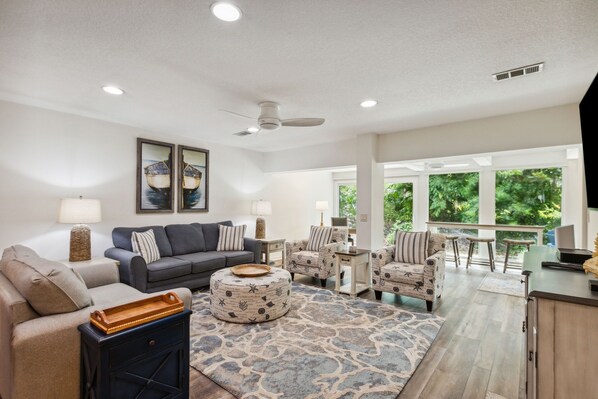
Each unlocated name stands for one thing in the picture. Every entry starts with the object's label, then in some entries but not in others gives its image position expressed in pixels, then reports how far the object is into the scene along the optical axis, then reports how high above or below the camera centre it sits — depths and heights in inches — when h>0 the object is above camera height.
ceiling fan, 126.6 +36.8
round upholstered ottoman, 124.8 -43.4
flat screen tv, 72.0 +18.1
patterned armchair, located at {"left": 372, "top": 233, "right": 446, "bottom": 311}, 141.3 -37.0
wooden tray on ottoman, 137.8 -34.9
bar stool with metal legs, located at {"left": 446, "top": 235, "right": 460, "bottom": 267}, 234.8 -35.0
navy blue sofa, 142.3 -33.4
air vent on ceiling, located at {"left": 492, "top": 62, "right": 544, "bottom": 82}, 95.8 +45.7
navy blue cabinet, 58.2 -35.3
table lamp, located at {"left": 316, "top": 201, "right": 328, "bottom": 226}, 299.0 -4.4
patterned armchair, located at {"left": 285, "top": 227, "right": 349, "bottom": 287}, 182.5 -36.9
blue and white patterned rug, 83.1 -53.4
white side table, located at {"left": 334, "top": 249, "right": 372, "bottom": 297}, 163.9 -39.9
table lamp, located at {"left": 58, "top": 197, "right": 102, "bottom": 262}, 135.1 -9.0
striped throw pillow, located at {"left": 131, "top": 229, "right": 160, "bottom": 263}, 153.2 -24.5
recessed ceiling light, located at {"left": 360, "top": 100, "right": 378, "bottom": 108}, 129.4 +45.6
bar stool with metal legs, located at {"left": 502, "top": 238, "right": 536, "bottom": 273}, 207.1 -29.1
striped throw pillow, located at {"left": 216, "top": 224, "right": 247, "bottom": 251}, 195.9 -25.6
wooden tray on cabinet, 61.1 -26.3
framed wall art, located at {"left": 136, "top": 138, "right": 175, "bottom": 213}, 177.5 +15.6
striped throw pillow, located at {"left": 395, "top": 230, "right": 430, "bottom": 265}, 161.5 -25.8
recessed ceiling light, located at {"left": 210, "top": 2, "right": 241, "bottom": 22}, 66.4 +45.5
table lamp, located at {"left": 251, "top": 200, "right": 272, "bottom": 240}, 230.4 -8.6
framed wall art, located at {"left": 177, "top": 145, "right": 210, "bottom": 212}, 197.2 +15.5
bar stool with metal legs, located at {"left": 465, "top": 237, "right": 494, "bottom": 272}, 221.1 -34.2
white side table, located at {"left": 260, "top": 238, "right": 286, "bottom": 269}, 212.5 -34.0
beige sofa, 57.9 -27.7
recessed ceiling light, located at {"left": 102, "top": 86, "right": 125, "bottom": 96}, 116.5 +46.0
